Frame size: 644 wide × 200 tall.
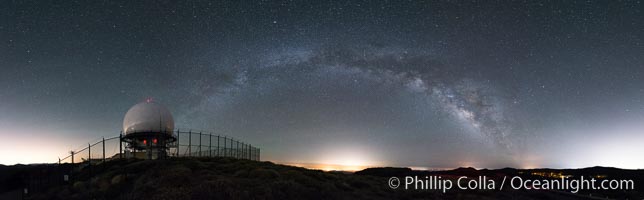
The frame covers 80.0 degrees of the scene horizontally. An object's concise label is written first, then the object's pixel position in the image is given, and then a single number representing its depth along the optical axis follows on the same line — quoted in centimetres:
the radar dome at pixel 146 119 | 3859
